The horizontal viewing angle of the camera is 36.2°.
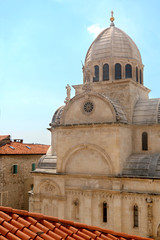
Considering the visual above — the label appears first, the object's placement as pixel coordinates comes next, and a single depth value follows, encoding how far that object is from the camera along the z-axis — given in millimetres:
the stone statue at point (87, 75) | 19150
